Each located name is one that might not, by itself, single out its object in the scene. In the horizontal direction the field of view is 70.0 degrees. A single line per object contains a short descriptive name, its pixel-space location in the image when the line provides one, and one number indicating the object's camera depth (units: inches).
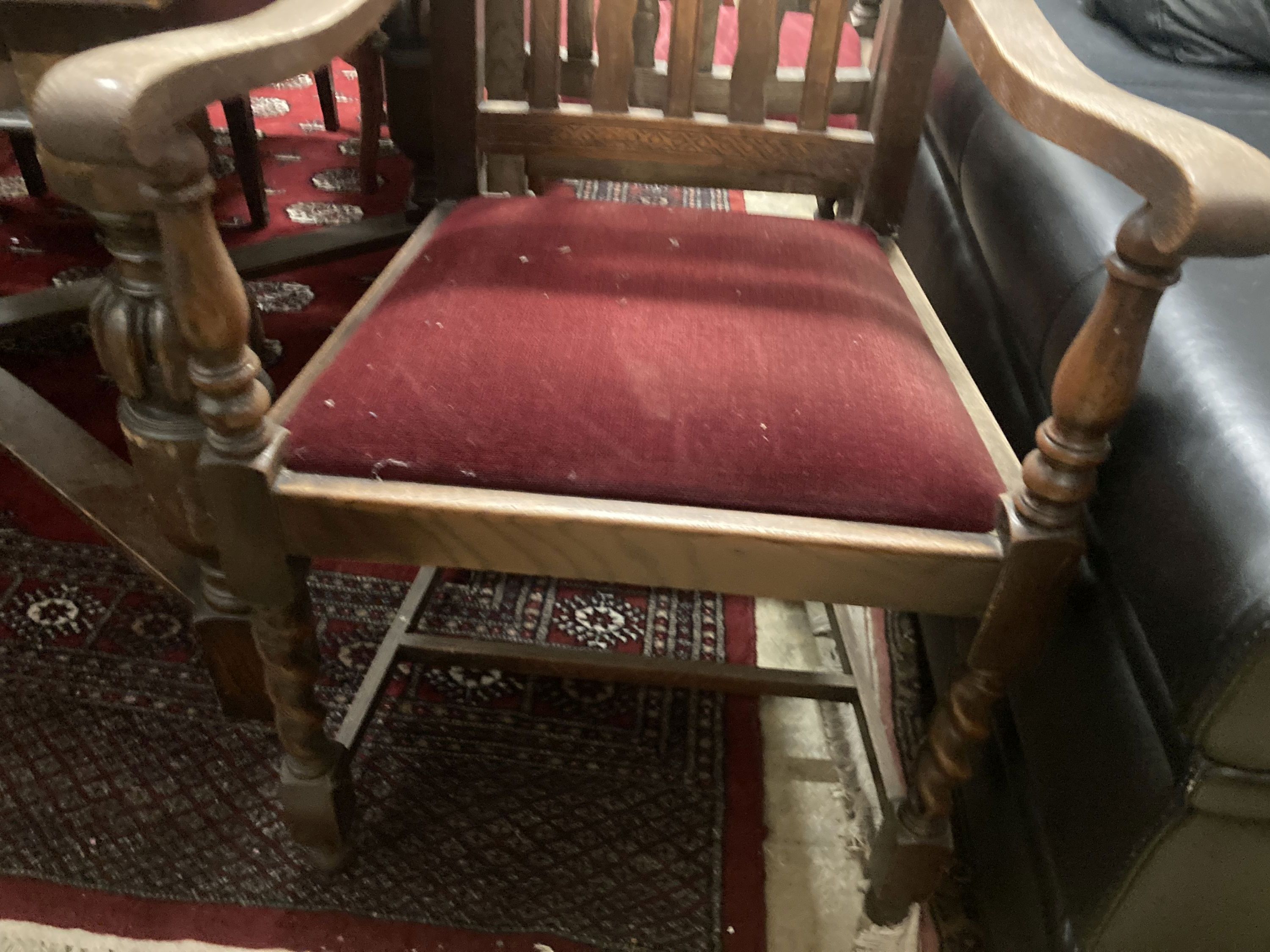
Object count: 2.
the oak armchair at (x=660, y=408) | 20.2
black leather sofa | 21.7
